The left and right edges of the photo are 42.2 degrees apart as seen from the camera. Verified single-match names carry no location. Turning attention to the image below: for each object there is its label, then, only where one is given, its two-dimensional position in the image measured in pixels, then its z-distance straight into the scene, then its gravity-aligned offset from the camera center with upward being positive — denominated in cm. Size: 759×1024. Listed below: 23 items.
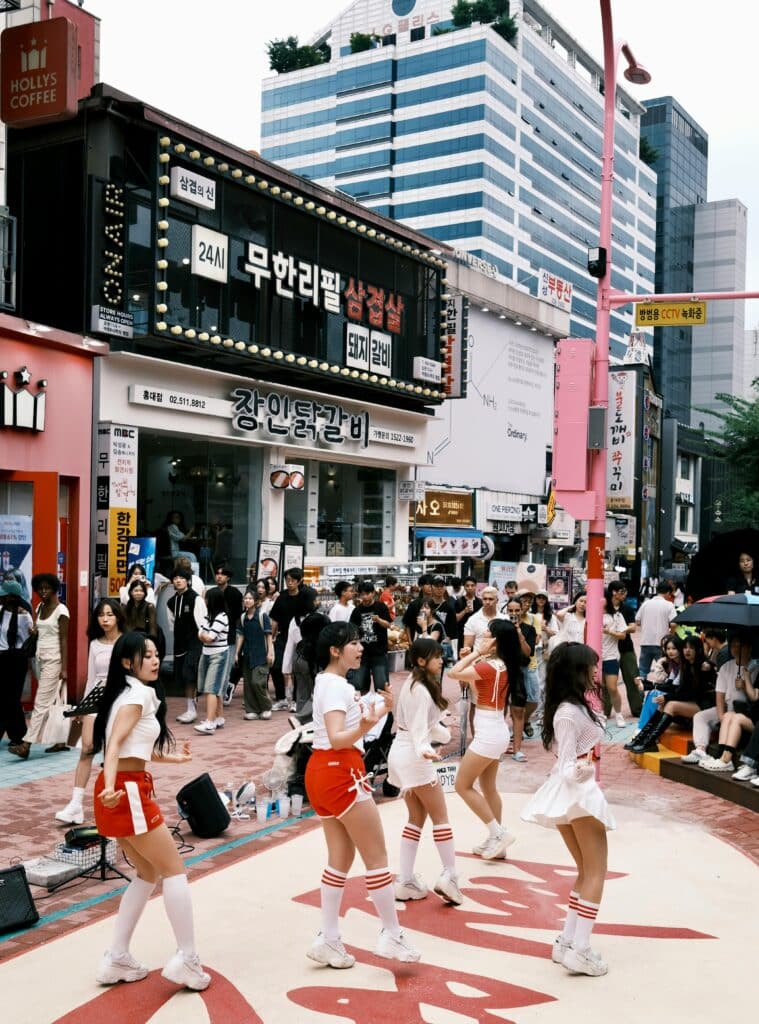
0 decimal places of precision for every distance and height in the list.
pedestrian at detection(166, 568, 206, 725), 1284 -149
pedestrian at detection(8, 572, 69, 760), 1062 -152
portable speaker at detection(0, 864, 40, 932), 592 -234
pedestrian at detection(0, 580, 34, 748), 1037 -151
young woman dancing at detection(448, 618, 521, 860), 706 -147
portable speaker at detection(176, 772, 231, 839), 790 -232
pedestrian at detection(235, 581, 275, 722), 1309 -181
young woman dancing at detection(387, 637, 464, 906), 627 -155
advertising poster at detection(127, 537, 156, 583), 1509 -51
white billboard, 3119 +364
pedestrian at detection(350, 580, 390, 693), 1234 -143
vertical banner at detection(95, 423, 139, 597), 1515 +16
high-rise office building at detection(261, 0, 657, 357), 7869 +3411
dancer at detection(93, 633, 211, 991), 492 -148
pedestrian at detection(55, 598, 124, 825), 805 -123
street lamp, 952 +182
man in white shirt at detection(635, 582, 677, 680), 1448 -144
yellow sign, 1102 +243
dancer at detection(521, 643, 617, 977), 536 -150
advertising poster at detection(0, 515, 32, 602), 1217 -43
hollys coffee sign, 1344 +621
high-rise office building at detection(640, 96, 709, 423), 11831 +3974
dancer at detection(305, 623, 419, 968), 530 -152
